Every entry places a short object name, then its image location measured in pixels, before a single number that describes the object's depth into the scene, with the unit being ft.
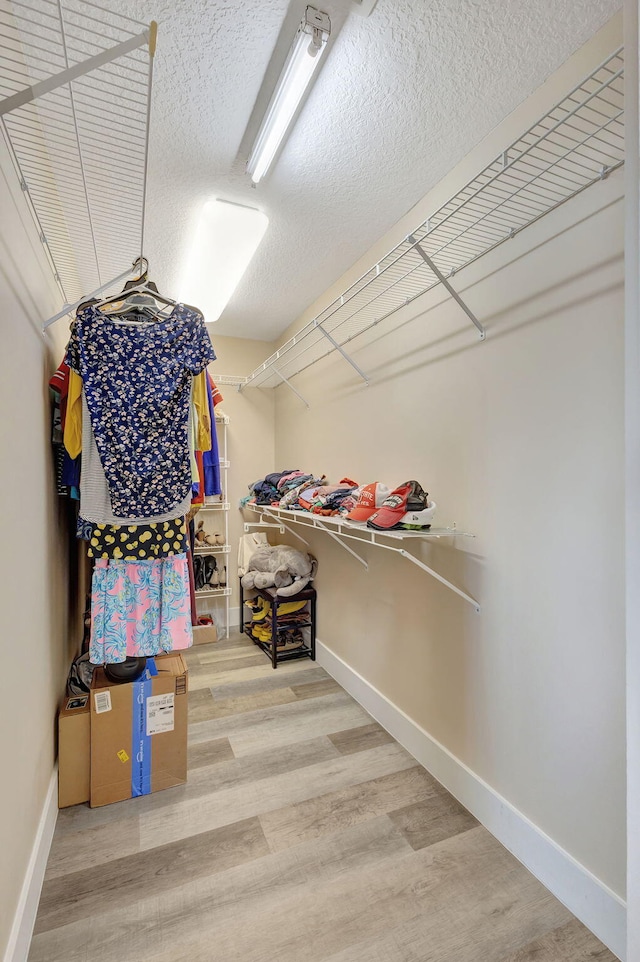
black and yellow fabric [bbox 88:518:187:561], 5.77
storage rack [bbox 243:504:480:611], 5.68
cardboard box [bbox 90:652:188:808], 5.98
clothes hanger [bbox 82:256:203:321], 5.92
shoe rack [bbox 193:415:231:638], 12.39
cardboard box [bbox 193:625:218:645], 11.66
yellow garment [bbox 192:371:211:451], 6.15
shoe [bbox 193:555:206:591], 12.32
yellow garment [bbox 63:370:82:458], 5.56
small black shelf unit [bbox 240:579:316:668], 10.30
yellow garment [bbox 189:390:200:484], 5.93
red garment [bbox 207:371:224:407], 6.63
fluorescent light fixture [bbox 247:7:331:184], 3.91
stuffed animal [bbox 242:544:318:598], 10.55
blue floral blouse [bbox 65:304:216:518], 5.45
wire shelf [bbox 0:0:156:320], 3.87
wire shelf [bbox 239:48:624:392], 4.05
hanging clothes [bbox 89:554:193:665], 5.81
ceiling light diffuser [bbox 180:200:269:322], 6.83
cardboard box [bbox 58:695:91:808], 5.84
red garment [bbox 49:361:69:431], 5.68
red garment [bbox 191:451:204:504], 6.61
